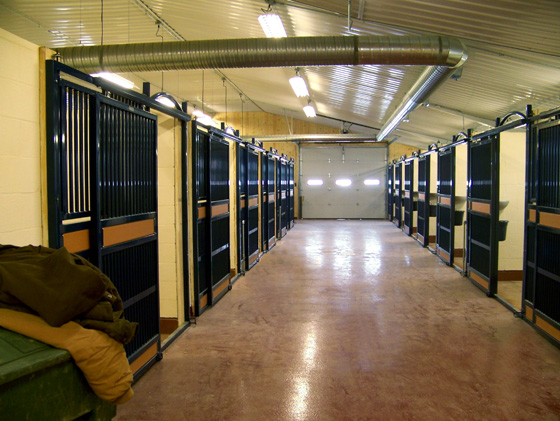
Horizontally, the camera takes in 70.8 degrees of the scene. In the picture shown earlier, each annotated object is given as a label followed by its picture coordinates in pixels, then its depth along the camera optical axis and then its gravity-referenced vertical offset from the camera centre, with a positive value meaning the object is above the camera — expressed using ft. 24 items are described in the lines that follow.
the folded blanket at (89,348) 5.07 -2.02
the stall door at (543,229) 12.98 -1.27
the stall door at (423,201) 31.68 -0.72
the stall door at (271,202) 32.38 -0.75
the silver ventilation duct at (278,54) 15.74 +6.02
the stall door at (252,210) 24.52 -1.06
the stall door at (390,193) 55.16 +0.00
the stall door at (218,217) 16.79 -1.06
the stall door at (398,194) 47.67 -0.14
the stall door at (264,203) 29.94 -0.71
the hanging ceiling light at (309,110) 36.41 +7.93
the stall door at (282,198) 38.75 -0.43
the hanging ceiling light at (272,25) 16.13 +7.20
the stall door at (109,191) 7.57 +0.09
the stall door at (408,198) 38.73 -0.56
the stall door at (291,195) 48.55 -0.20
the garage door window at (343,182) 58.85 +1.68
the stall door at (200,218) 14.78 -0.98
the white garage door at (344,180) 58.59 +1.95
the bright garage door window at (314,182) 59.11 +1.70
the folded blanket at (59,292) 5.17 -1.30
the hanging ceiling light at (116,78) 22.31 +6.70
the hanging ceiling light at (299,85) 24.76 +7.09
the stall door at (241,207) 21.74 -0.78
